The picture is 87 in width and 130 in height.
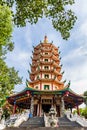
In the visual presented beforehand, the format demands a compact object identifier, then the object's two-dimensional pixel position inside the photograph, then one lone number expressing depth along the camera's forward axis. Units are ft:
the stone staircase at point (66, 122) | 26.51
